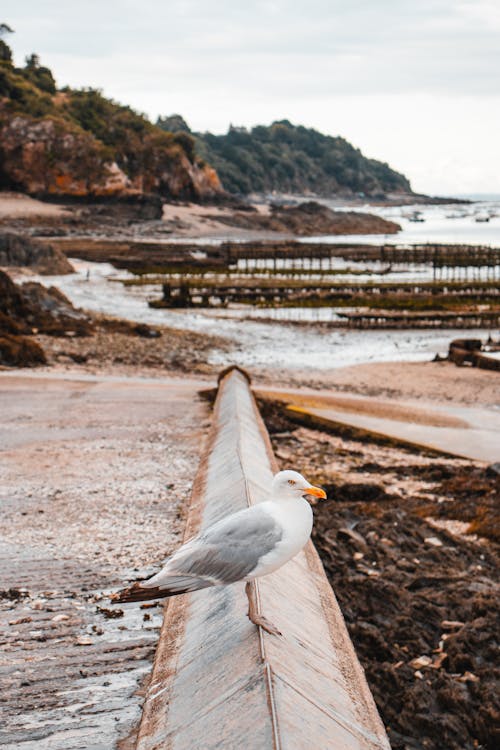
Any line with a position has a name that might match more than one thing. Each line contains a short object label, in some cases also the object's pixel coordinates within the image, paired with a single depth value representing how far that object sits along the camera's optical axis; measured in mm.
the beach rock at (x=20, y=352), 15891
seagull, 3664
